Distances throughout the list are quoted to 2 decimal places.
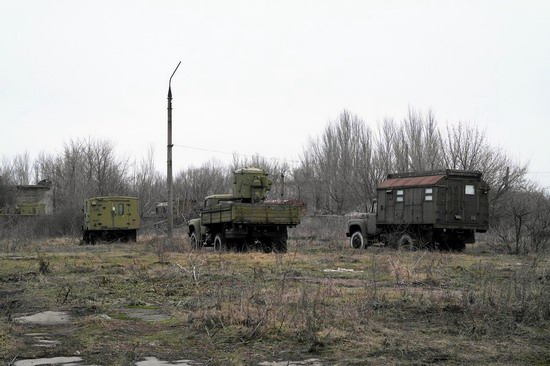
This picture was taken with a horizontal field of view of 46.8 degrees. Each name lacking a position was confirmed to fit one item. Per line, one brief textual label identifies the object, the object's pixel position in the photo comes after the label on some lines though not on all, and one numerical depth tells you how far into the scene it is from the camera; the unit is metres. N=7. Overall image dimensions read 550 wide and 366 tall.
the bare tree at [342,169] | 53.81
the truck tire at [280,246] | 23.45
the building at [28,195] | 54.88
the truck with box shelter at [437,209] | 23.83
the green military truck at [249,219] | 22.77
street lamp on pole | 27.20
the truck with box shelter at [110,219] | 32.84
